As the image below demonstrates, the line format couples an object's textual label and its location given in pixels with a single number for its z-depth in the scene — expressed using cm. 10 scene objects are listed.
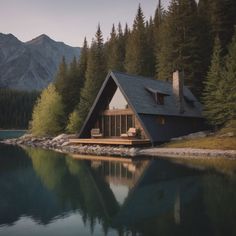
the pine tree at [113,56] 5859
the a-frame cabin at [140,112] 2994
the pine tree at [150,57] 5369
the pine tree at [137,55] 5194
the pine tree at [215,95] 3166
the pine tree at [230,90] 3034
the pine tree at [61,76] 5999
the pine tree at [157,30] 5347
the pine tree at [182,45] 4216
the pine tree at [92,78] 4859
